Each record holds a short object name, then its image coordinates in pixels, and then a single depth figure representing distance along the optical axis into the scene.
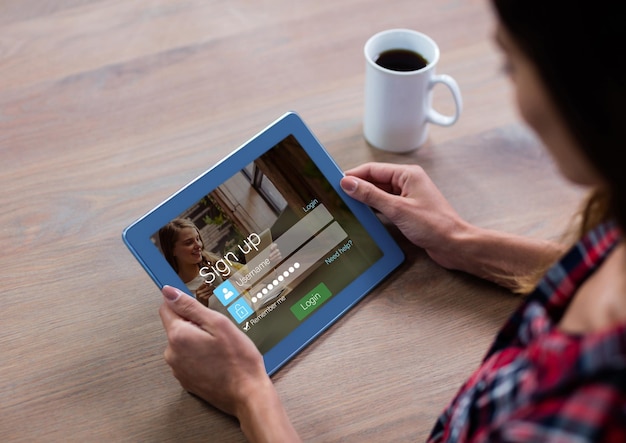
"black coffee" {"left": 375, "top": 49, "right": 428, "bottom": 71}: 1.02
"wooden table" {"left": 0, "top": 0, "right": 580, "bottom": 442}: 0.83
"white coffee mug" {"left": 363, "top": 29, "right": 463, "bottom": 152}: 0.98
